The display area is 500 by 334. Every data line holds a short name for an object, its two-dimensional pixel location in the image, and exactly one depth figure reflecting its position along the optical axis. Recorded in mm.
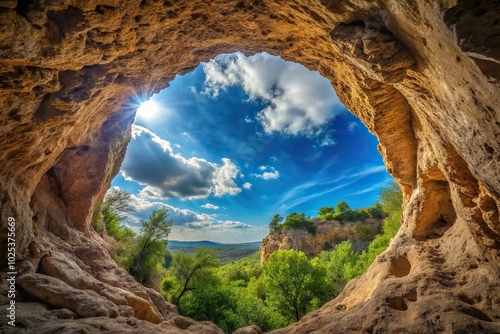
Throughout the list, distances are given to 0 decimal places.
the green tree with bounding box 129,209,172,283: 22003
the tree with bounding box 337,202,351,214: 67469
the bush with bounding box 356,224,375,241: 60062
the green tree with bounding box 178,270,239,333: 22828
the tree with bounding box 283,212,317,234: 60250
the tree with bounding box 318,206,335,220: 66806
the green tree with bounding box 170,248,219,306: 26594
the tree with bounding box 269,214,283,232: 62344
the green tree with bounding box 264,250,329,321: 22875
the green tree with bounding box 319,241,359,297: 28770
